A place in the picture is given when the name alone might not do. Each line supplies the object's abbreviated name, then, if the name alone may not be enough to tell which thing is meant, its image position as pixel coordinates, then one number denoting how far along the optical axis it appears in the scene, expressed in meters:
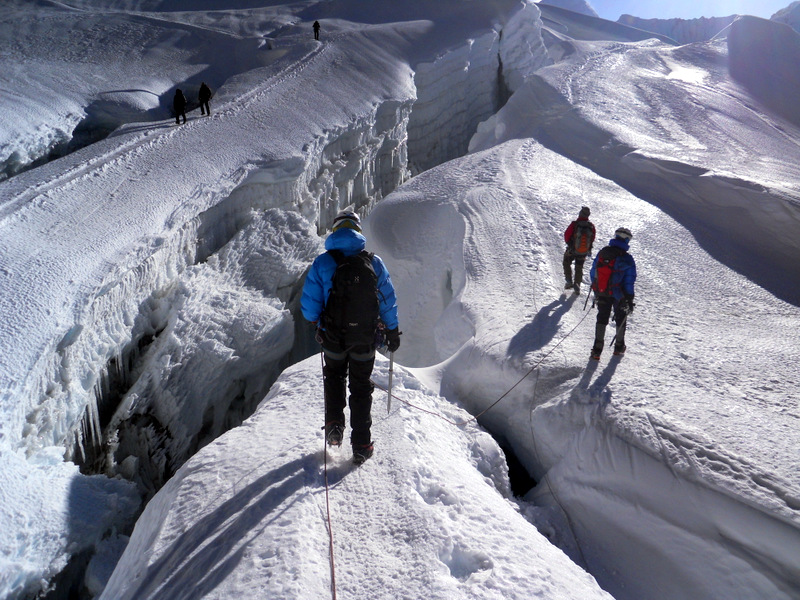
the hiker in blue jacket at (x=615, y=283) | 5.11
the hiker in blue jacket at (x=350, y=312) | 3.24
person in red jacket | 6.50
